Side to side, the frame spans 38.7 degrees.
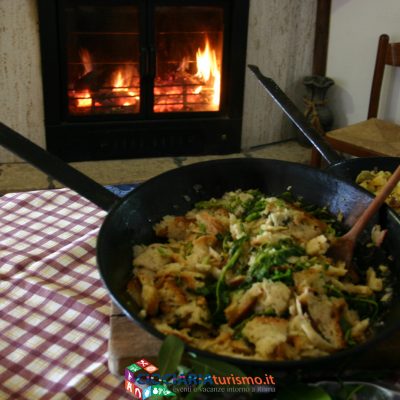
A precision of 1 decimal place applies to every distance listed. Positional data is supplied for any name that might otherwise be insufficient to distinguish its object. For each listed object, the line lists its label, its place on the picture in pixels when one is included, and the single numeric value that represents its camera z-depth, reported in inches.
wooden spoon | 36.3
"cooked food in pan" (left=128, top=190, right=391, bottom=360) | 30.1
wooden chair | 90.4
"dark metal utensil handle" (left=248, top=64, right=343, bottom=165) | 45.1
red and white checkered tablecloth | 34.3
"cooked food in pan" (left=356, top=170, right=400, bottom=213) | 44.7
